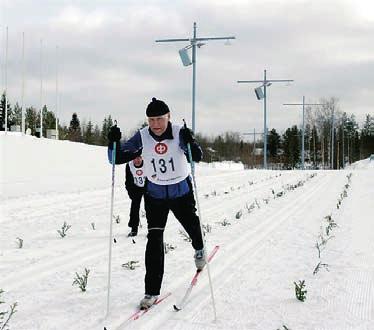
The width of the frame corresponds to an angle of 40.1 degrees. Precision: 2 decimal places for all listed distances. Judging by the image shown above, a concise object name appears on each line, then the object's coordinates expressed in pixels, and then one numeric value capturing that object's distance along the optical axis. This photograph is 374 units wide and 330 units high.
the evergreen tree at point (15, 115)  86.12
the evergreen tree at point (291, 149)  89.44
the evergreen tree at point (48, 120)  92.47
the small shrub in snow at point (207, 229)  9.35
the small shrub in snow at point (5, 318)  4.22
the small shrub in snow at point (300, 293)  4.99
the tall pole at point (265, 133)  45.25
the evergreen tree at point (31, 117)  89.78
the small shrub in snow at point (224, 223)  10.19
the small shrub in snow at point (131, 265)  6.41
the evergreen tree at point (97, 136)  107.36
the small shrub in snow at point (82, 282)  5.37
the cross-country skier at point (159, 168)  5.00
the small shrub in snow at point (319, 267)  6.01
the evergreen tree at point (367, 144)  94.82
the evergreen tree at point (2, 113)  74.04
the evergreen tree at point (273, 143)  104.75
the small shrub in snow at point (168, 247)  7.56
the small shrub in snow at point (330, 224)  8.78
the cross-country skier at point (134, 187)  8.76
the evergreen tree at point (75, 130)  108.94
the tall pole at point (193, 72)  24.73
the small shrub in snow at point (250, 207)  12.30
